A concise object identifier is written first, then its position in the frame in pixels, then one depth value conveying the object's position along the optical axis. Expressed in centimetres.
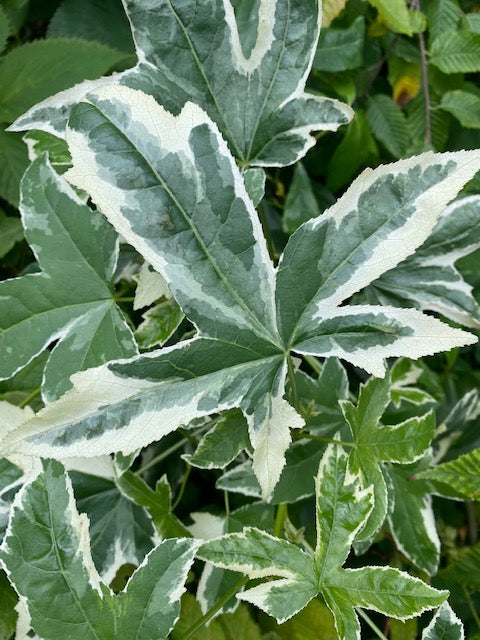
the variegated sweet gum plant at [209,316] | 18
